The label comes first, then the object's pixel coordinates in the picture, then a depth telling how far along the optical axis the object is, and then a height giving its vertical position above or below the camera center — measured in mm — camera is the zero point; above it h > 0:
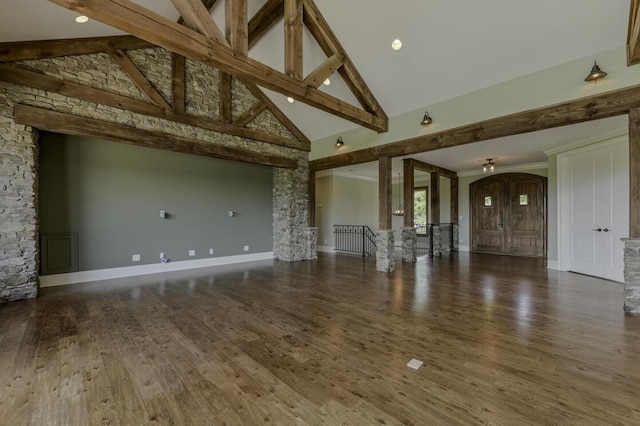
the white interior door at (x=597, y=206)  5387 +123
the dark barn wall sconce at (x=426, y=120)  5668 +1898
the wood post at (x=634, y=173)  3766 +535
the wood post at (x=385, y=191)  6641 +529
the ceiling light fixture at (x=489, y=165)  7926 +1367
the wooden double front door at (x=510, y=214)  8812 -45
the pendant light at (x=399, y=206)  11483 +304
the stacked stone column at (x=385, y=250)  6508 -866
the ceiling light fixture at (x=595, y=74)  3818 +1895
